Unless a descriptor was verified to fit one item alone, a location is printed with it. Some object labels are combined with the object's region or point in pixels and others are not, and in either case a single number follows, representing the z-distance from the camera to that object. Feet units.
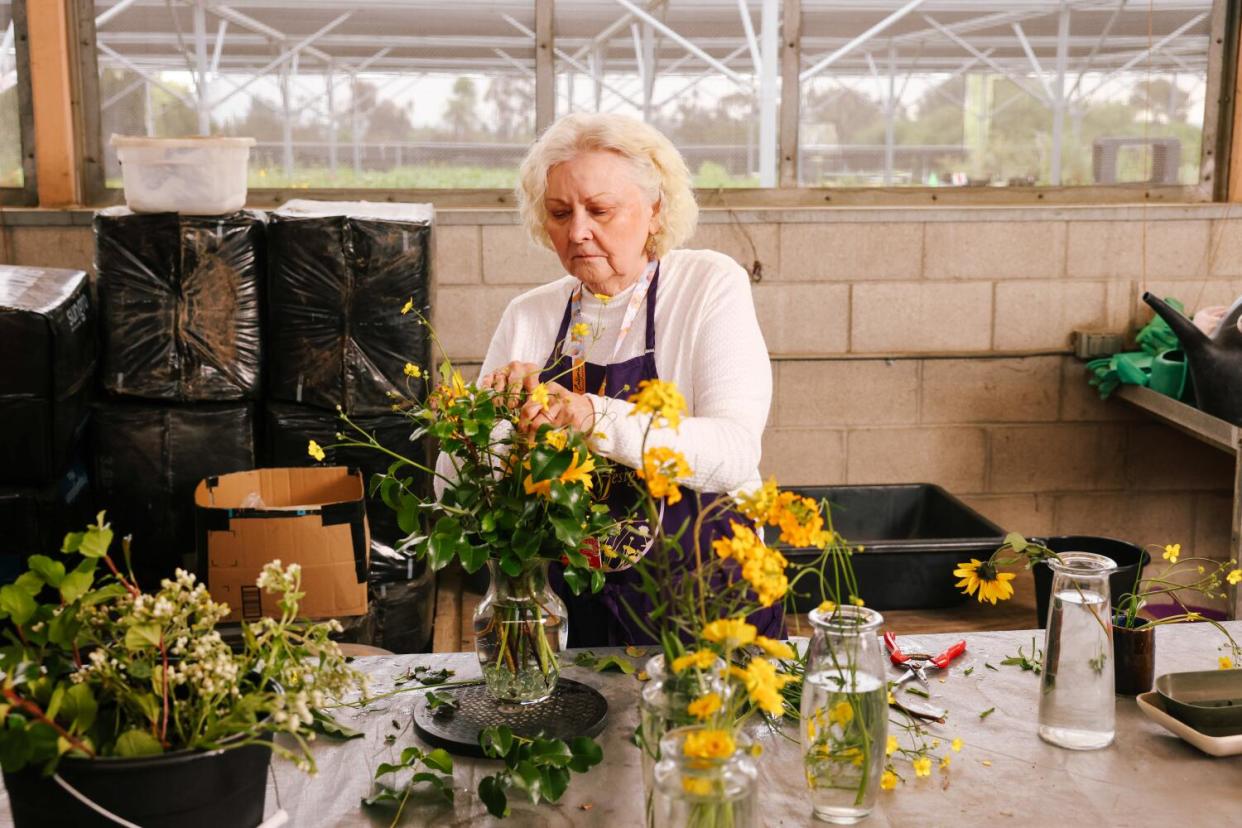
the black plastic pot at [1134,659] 4.94
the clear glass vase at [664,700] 3.36
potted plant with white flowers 3.22
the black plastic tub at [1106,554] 10.10
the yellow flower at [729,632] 3.09
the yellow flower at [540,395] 4.32
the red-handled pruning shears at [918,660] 5.24
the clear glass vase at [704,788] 3.14
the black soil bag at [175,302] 10.34
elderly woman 6.66
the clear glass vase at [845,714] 3.81
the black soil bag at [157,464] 10.51
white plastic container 10.46
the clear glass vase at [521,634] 4.66
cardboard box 8.24
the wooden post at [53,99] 12.48
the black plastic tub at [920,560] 11.25
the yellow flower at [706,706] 3.06
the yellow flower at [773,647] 3.05
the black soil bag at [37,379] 9.33
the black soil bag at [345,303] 10.46
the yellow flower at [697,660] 3.19
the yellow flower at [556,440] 4.32
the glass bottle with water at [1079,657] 4.39
